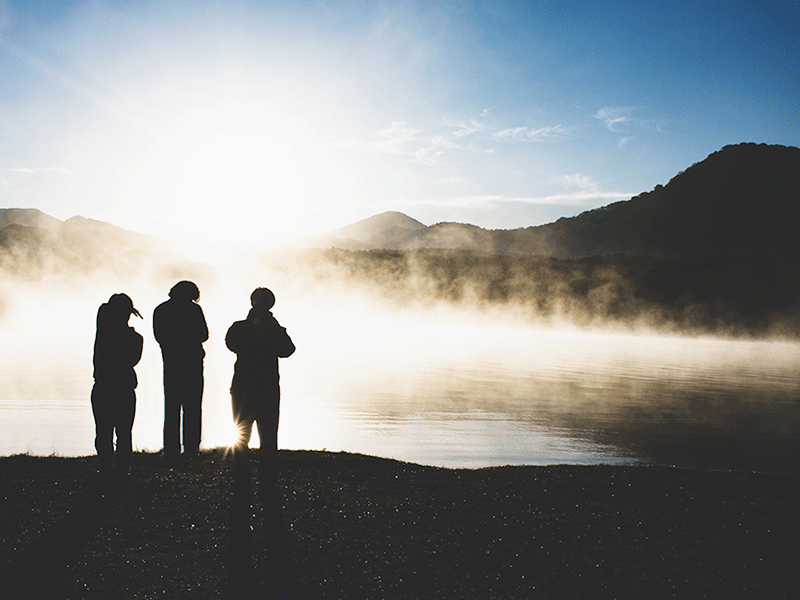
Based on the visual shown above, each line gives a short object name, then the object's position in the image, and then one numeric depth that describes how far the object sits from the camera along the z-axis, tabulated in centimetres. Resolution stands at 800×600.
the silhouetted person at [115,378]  553
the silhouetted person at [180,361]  648
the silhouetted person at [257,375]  568
